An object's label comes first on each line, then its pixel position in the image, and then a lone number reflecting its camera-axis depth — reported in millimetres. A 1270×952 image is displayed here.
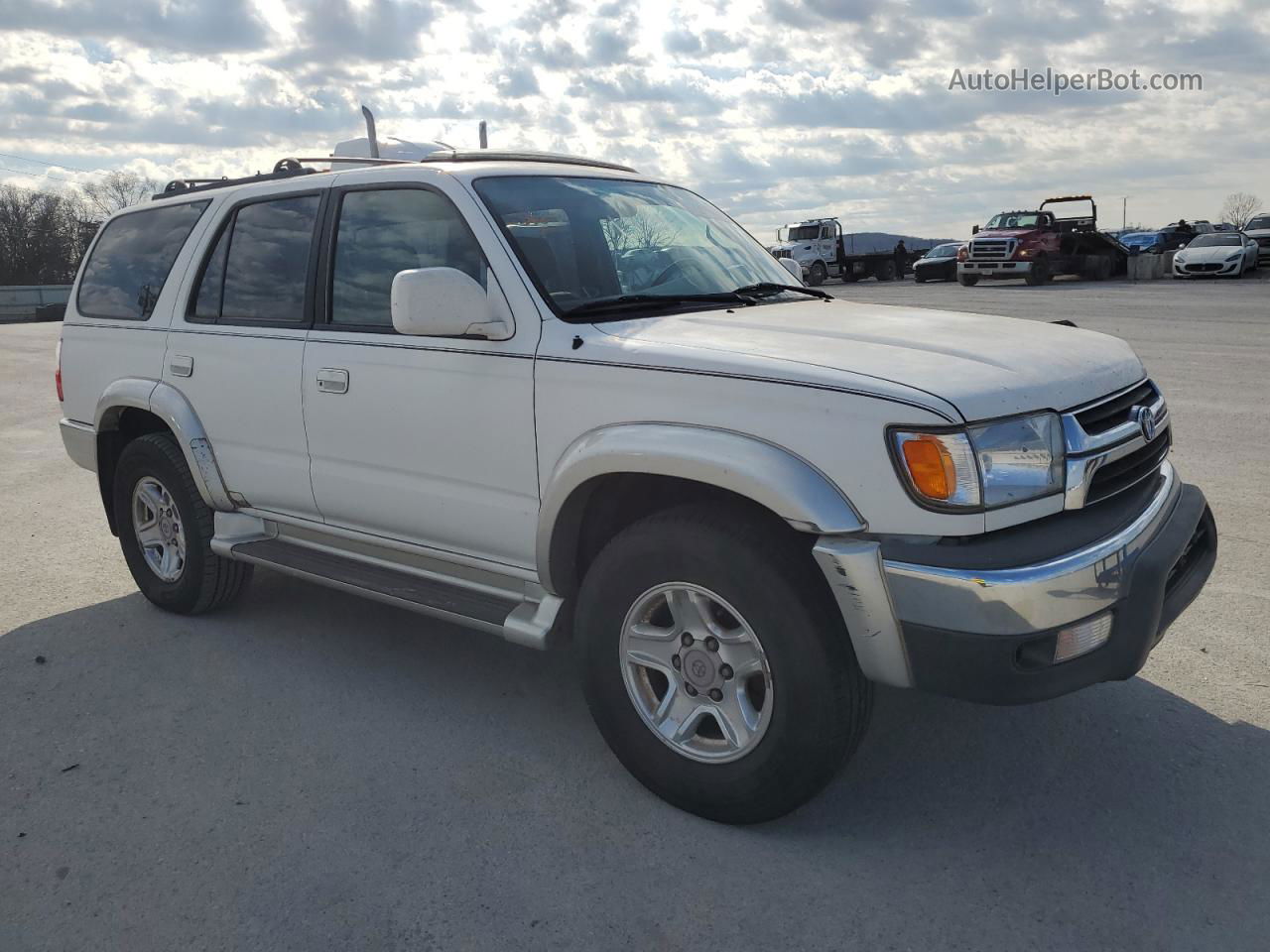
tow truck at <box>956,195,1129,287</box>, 29578
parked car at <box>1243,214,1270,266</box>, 32750
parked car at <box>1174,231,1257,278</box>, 30734
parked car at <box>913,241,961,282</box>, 35969
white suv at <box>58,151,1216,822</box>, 2713
